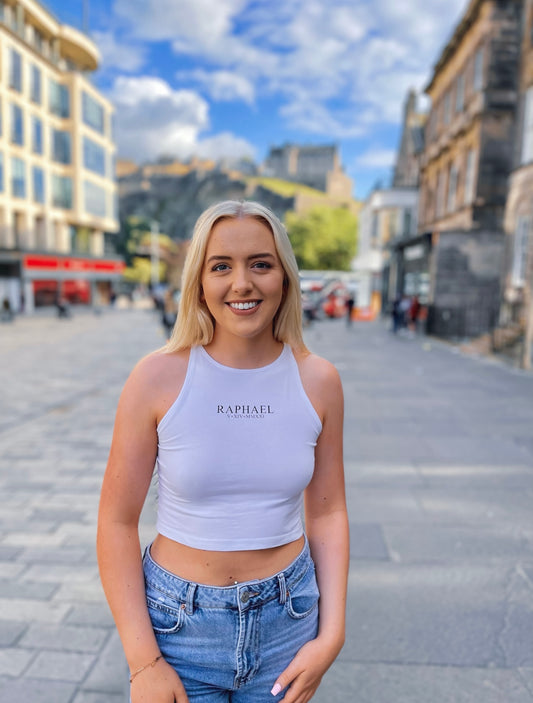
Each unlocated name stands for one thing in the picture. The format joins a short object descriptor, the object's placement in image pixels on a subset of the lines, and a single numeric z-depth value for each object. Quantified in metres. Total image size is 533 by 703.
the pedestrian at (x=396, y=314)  22.75
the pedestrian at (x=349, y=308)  25.25
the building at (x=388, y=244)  27.83
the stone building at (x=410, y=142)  32.84
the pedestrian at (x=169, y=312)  14.49
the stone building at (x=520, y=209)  14.69
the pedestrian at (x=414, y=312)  22.78
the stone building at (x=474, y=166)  17.47
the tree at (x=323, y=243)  68.06
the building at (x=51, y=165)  33.97
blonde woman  1.33
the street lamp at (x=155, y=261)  52.20
